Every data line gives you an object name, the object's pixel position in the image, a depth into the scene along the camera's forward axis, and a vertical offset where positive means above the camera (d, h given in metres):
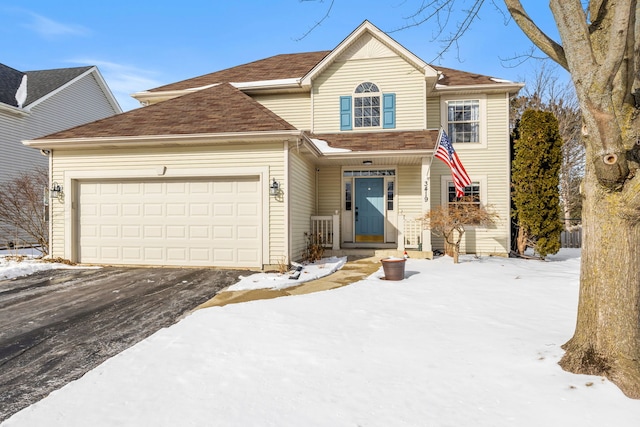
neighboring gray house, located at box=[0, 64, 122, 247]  13.69 +4.99
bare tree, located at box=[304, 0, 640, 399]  2.50 +0.14
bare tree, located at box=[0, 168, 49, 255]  10.73 +0.19
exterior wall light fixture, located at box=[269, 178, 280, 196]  7.62 +0.54
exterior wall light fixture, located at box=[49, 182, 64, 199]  8.35 +0.51
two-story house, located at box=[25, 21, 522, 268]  7.85 +1.32
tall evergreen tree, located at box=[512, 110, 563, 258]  9.60 +0.96
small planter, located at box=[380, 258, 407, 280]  6.31 -1.06
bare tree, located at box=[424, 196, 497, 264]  8.28 -0.17
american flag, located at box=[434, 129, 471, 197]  8.48 +1.29
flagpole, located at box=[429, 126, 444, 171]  8.78 +1.75
